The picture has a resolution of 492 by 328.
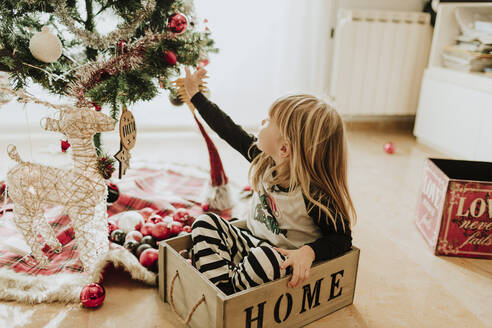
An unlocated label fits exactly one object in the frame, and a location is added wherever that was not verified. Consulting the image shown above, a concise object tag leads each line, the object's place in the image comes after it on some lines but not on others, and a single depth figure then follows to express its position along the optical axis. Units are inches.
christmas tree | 45.0
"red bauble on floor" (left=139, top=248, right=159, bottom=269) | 46.5
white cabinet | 82.2
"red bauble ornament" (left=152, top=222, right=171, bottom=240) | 51.1
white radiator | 99.7
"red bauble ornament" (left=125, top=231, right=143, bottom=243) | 50.5
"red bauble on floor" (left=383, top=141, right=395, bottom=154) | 92.5
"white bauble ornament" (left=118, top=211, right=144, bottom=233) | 52.8
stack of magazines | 85.5
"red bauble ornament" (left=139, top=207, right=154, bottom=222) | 57.5
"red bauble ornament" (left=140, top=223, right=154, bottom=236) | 51.7
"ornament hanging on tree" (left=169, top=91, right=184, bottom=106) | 60.8
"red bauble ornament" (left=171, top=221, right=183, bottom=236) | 51.9
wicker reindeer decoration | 41.4
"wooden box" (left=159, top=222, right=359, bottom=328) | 34.9
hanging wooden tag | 42.7
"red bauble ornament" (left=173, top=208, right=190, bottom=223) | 54.7
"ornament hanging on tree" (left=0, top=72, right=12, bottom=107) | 50.7
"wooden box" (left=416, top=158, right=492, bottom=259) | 51.7
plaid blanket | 46.5
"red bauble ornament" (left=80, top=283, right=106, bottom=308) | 40.8
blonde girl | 37.9
